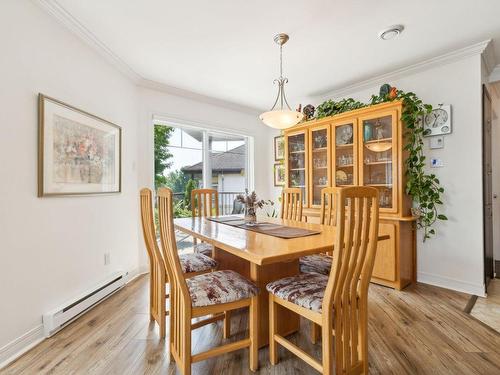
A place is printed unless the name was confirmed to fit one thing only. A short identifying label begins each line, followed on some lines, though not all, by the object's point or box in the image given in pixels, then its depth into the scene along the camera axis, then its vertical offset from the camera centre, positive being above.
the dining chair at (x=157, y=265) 1.82 -0.59
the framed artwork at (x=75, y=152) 1.95 +0.32
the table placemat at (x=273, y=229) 1.75 -0.30
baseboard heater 1.89 -0.94
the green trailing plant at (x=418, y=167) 2.77 +0.22
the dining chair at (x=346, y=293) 1.20 -0.55
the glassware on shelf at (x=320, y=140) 3.54 +0.64
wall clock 2.72 +0.70
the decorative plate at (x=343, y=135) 3.25 +0.66
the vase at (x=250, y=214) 2.32 -0.23
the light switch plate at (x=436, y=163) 2.79 +0.26
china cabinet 2.76 +0.26
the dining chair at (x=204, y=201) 2.99 -0.15
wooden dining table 1.33 -0.32
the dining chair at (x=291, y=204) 2.72 -0.17
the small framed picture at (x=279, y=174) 4.64 +0.24
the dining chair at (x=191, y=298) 1.40 -0.61
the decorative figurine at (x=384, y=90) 2.94 +1.09
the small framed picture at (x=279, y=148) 4.66 +0.72
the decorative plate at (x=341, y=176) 3.35 +0.15
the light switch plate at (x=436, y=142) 2.77 +0.48
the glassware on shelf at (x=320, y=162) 3.60 +0.35
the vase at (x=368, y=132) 3.06 +0.64
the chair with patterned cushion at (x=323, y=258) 1.97 -0.58
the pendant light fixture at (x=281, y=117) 2.18 +0.59
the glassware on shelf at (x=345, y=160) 3.29 +0.35
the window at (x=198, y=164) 3.68 +0.37
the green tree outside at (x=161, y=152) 3.58 +0.50
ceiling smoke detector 2.20 +1.32
